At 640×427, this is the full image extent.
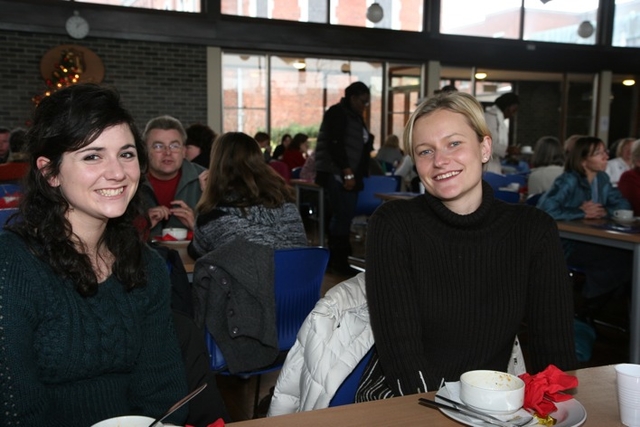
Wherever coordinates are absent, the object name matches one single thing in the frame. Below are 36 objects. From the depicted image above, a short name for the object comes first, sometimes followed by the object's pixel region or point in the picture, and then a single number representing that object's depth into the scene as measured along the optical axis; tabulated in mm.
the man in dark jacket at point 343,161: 6250
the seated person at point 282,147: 10216
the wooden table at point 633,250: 3312
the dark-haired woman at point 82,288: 1290
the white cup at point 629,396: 1140
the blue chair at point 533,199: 4922
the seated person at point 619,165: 6523
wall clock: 8641
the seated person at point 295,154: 9422
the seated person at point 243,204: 2797
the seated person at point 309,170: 7566
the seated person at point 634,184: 4516
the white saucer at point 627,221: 3806
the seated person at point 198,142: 5270
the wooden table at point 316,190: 6816
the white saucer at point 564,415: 1123
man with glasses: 3438
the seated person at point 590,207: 4070
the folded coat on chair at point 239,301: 2414
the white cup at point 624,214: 3852
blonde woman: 1703
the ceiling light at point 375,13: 10905
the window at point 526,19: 11750
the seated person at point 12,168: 4293
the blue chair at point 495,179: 5830
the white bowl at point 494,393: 1129
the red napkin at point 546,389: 1175
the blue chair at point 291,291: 2549
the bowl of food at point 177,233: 3295
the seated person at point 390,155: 10070
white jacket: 1605
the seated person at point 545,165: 5621
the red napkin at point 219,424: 1005
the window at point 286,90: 10242
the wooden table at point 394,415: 1132
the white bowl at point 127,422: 1005
